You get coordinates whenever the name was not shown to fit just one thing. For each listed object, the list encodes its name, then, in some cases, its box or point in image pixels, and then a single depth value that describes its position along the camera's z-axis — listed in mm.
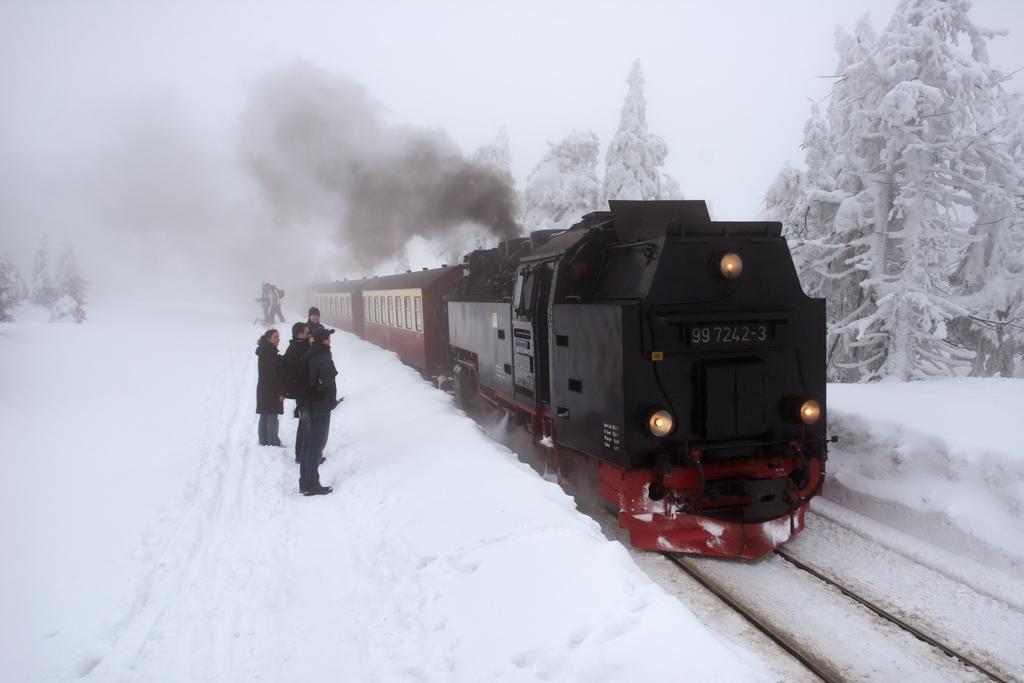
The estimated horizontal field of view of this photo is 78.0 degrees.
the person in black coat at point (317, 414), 7379
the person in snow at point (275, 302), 32344
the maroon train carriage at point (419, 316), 14906
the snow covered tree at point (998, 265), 12703
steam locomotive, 5598
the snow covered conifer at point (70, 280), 47000
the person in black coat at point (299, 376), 7516
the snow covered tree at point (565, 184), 27516
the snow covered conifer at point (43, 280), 50656
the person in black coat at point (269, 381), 9273
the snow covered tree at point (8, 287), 29127
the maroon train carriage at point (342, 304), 26609
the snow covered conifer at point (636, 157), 24516
